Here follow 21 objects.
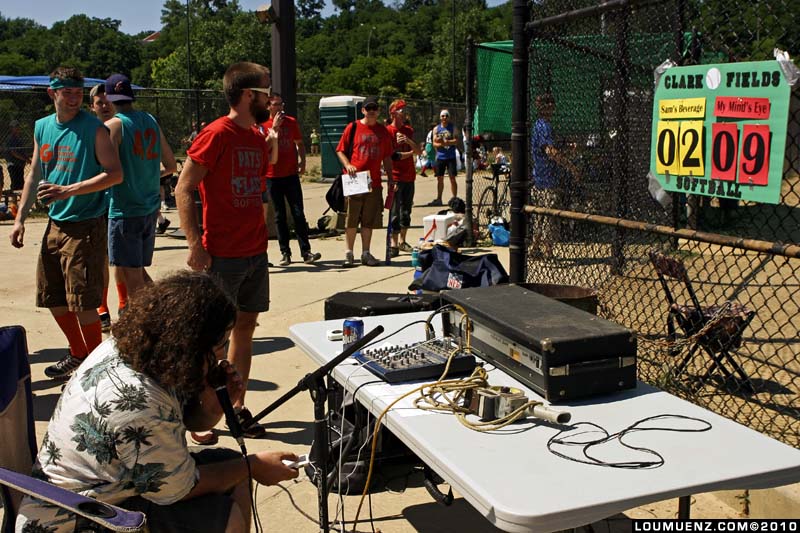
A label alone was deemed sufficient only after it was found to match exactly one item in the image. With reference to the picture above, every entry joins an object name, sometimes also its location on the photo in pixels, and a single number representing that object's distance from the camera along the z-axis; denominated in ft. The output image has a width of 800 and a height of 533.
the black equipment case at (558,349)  9.07
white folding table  6.78
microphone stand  9.27
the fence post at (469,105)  33.58
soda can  11.38
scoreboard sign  10.81
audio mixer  10.09
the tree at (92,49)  284.00
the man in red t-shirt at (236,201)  14.71
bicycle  40.89
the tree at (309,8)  382.83
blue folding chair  7.02
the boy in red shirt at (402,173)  34.99
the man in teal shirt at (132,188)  20.02
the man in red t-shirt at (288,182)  32.04
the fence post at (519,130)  15.70
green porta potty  70.74
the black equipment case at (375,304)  15.57
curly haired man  7.72
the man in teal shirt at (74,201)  17.80
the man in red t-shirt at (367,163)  31.68
